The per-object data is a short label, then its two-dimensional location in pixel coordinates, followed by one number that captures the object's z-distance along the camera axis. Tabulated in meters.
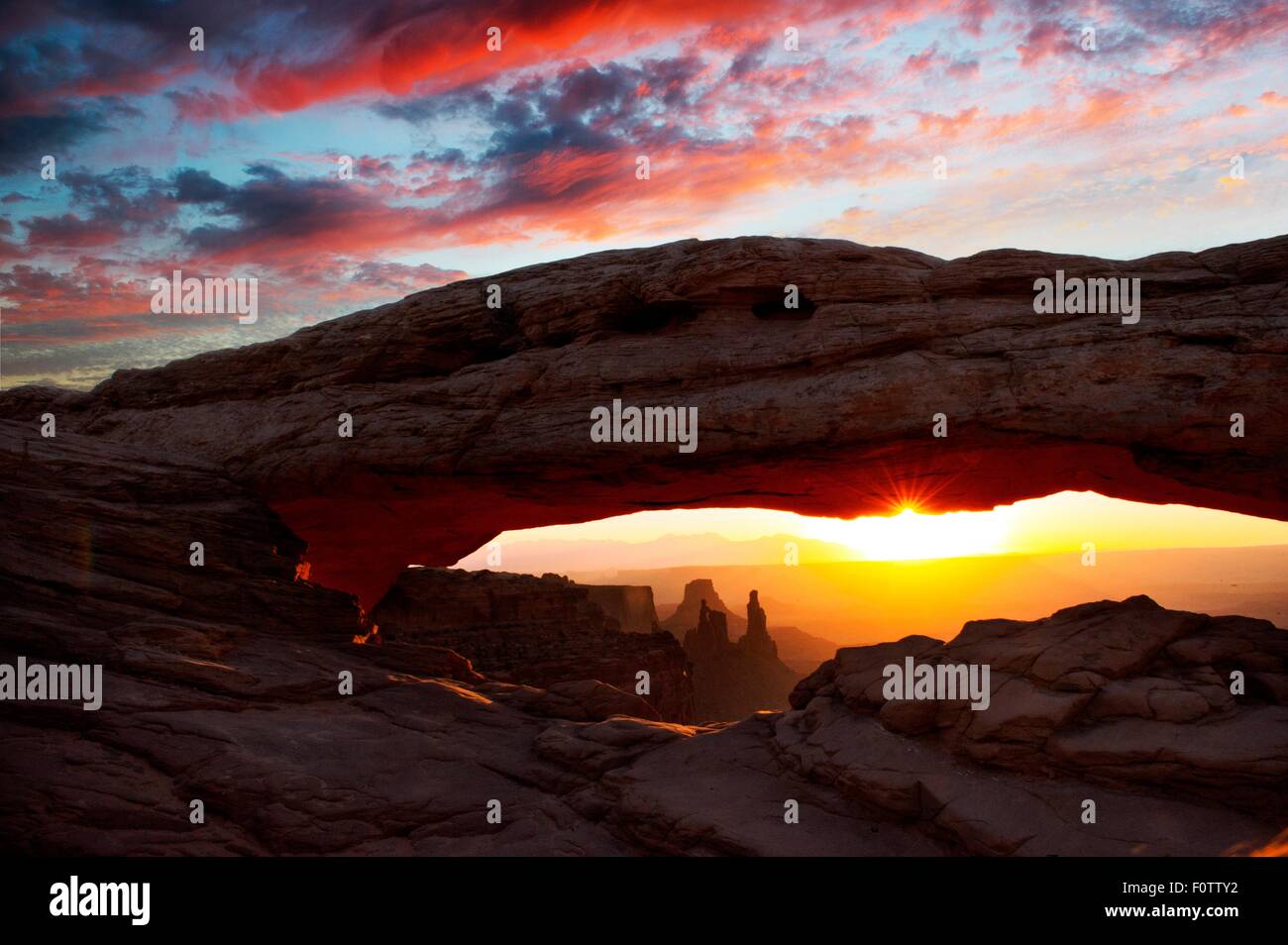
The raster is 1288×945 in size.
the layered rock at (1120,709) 13.02
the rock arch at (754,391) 17.33
